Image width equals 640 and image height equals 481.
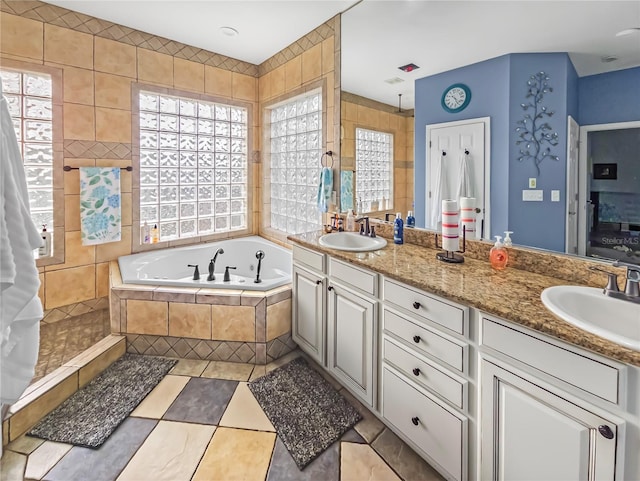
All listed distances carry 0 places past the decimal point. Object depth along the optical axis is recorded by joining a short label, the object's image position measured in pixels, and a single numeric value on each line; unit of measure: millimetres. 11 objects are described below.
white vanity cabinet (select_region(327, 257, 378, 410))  1600
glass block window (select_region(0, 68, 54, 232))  2439
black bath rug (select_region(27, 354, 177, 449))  1575
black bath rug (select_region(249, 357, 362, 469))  1557
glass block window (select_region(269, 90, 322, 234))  3043
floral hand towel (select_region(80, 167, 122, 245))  2697
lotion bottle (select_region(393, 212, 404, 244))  2052
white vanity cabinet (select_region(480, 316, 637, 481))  822
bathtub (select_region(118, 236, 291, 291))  2844
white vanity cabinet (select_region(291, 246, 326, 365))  1993
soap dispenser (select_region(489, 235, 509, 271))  1472
